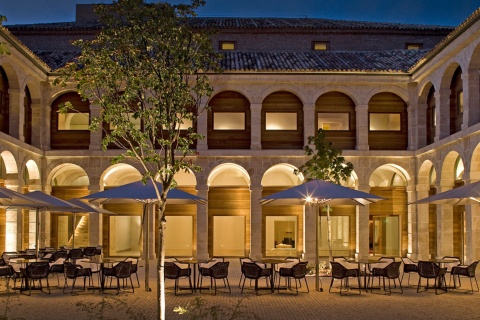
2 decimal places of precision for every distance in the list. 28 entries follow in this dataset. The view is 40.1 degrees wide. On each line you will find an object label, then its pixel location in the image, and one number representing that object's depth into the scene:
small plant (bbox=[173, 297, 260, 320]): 13.79
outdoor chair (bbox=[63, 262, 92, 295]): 17.94
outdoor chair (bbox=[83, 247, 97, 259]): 24.98
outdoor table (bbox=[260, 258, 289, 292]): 18.03
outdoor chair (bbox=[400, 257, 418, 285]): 19.51
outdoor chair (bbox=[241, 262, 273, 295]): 18.05
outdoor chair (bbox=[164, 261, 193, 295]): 18.02
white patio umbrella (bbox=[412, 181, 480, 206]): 17.01
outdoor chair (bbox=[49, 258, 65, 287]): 19.05
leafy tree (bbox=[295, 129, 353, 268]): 23.44
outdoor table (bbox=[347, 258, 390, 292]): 18.40
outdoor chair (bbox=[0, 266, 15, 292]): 17.89
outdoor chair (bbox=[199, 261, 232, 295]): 18.23
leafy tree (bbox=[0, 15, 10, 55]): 7.98
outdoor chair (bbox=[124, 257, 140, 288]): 18.90
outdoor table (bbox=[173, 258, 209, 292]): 18.12
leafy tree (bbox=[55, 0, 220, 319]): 11.67
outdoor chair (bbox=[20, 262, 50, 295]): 17.62
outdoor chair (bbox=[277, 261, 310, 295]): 17.89
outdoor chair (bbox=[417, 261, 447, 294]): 18.31
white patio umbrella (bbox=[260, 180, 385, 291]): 17.95
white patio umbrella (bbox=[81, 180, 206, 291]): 17.81
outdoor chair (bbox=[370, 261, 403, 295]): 18.23
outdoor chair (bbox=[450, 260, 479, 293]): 18.52
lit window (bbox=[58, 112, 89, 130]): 30.95
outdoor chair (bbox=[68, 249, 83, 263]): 23.27
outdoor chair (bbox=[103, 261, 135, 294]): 18.09
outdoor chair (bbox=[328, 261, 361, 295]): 18.09
